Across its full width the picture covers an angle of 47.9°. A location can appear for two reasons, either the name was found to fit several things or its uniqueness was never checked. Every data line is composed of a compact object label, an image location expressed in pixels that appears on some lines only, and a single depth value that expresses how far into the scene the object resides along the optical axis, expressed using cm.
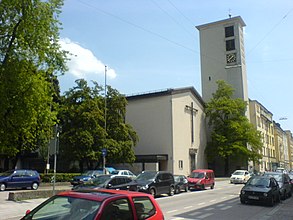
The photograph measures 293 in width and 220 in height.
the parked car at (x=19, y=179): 2666
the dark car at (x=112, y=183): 1793
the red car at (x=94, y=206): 491
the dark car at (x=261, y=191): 1688
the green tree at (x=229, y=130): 5844
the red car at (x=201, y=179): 2859
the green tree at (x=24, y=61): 1794
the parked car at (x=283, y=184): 2036
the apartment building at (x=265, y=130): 7600
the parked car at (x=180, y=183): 2500
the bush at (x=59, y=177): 3450
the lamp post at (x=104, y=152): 3197
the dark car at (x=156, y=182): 2056
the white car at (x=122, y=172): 3294
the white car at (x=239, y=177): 3925
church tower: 6581
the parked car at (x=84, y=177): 3147
